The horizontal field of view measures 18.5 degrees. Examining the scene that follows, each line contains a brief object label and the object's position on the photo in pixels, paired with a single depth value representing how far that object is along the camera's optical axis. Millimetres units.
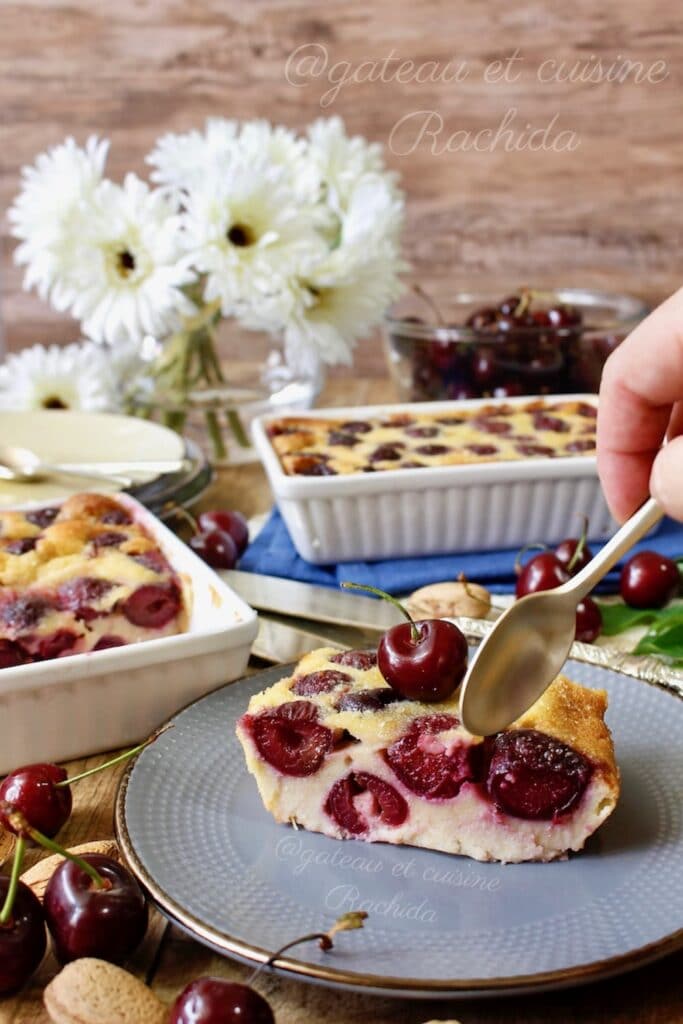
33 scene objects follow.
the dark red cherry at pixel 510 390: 976
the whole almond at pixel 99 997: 508
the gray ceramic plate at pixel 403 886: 523
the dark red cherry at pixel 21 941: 530
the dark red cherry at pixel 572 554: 777
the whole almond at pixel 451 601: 734
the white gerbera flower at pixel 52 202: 946
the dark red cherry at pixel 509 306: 1033
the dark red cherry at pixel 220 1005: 501
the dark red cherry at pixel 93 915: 536
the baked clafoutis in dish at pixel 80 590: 674
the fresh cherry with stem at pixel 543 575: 758
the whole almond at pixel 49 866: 567
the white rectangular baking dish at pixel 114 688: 632
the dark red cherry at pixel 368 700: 604
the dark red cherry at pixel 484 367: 978
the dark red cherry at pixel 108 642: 687
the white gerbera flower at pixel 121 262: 935
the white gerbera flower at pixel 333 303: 954
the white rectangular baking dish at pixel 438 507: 818
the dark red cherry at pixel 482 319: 1022
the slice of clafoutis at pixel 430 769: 583
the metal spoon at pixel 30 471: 834
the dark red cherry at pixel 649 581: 767
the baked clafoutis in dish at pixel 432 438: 838
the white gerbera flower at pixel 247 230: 919
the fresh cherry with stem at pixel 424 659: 592
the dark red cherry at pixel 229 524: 822
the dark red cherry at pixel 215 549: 802
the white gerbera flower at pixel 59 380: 1018
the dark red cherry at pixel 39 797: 603
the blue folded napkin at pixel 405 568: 809
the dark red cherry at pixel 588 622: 738
